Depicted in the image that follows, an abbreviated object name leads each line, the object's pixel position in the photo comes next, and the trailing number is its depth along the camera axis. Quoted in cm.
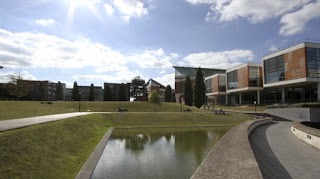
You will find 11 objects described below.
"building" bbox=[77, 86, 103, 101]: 9651
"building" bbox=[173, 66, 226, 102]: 8703
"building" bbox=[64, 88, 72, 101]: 9959
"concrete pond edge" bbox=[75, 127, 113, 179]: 858
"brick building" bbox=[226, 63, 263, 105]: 5331
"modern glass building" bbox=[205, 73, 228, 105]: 6736
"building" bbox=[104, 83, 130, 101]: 8653
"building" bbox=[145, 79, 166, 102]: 8432
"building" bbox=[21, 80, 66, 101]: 6784
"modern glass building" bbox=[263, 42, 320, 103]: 3959
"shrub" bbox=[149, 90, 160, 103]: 4707
